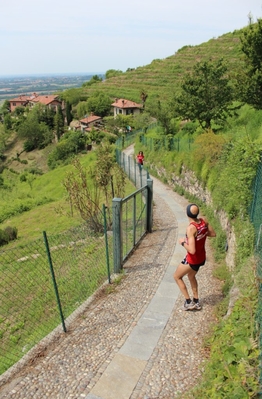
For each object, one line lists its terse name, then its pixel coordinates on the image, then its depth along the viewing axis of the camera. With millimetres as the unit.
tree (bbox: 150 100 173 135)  24750
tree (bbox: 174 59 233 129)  18453
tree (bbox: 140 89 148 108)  56188
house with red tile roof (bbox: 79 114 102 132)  61438
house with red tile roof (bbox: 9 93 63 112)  83188
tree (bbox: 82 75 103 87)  91925
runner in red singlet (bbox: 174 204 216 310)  5266
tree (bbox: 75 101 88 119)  69888
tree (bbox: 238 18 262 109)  14821
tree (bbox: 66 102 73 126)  72062
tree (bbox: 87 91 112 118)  66812
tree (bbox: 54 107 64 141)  67244
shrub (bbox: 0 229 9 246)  16484
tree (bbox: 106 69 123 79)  90469
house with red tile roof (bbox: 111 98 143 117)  59281
